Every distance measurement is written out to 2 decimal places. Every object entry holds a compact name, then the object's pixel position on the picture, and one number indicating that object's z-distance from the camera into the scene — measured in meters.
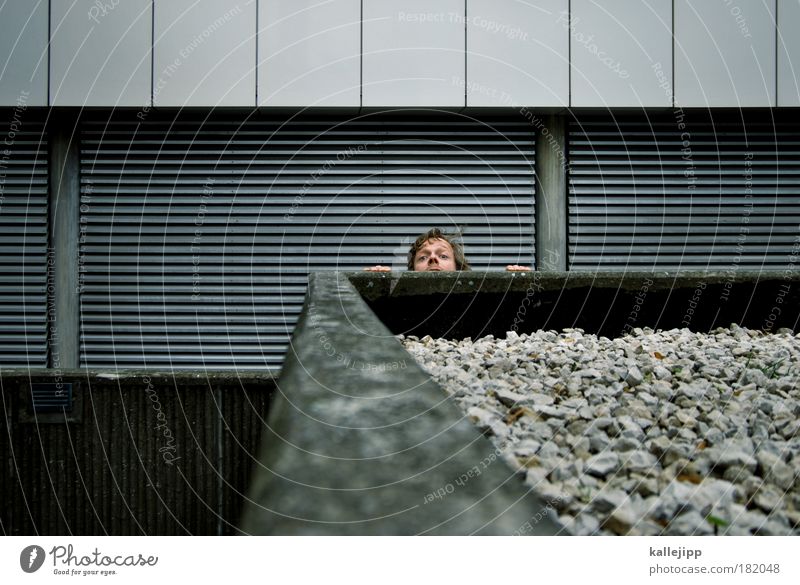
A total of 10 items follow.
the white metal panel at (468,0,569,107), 6.07
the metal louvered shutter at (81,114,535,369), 6.50
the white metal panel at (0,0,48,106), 6.05
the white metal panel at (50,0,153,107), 6.05
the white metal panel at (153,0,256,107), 6.08
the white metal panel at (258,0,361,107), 6.05
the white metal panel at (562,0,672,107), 6.11
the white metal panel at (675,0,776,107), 6.11
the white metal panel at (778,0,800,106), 6.10
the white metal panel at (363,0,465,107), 6.08
